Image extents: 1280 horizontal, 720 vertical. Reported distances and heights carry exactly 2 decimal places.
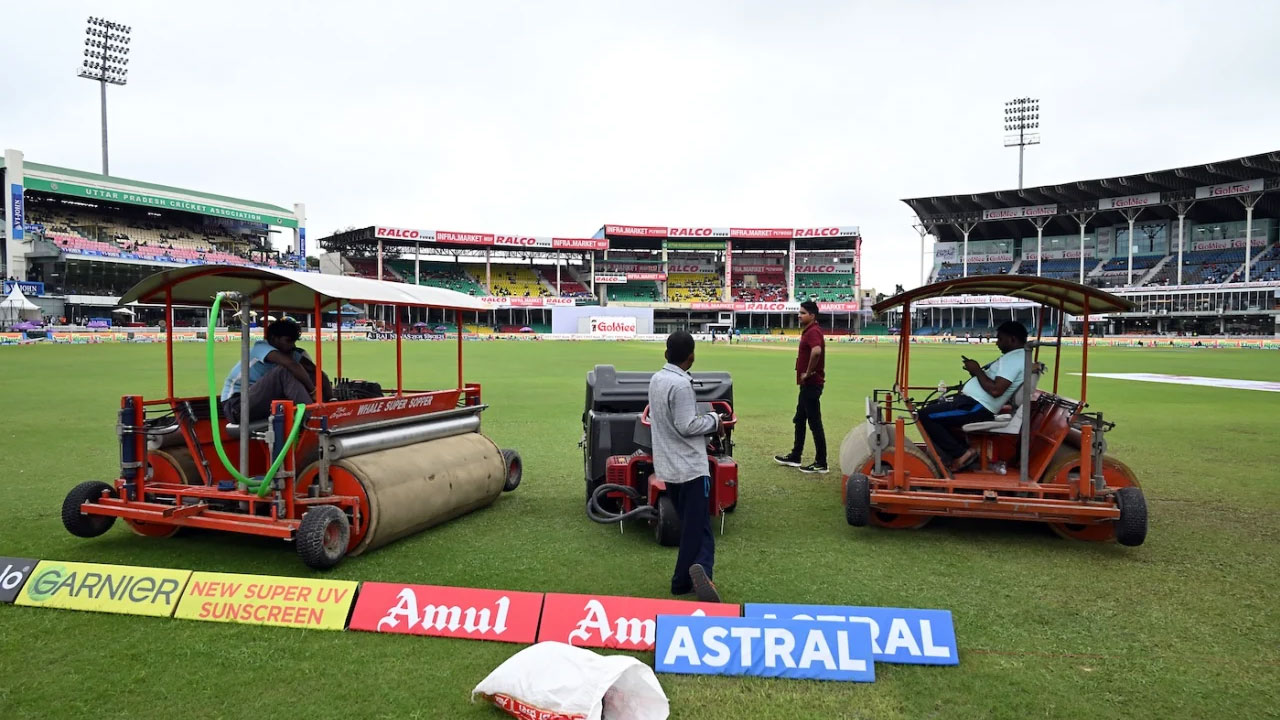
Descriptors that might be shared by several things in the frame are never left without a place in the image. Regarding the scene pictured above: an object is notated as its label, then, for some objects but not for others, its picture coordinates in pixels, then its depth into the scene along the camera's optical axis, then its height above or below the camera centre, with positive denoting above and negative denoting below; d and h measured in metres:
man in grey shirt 4.67 -0.77
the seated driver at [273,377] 5.90 -0.36
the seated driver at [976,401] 6.31 -0.56
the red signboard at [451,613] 4.22 -1.60
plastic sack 3.25 -1.55
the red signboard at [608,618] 4.11 -1.58
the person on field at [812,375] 8.88 -0.48
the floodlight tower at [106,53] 59.66 +22.12
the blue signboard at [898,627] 3.97 -1.57
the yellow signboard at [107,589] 4.55 -1.57
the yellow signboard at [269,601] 4.39 -1.59
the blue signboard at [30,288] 54.50 +3.13
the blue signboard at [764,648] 3.84 -1.62
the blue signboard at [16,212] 55.56 +8.72
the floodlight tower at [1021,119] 77.44 +22.20
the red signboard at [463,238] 79.50 +9.97
